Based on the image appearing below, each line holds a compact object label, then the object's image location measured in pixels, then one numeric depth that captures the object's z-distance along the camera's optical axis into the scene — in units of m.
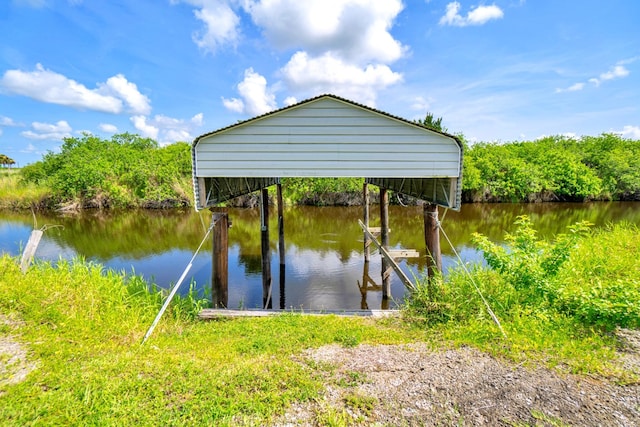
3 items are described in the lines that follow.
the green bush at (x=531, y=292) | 4.77
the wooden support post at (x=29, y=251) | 6.12
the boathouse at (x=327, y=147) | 6.13
